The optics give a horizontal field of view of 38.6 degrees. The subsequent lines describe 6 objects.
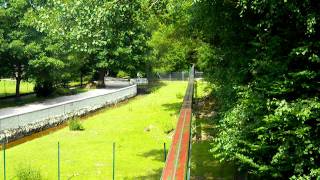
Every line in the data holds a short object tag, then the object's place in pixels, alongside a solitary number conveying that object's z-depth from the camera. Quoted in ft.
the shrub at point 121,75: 247.21
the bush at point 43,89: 149.28
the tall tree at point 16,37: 122.31
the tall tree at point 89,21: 42.01
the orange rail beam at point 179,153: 20.17
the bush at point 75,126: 102.37
